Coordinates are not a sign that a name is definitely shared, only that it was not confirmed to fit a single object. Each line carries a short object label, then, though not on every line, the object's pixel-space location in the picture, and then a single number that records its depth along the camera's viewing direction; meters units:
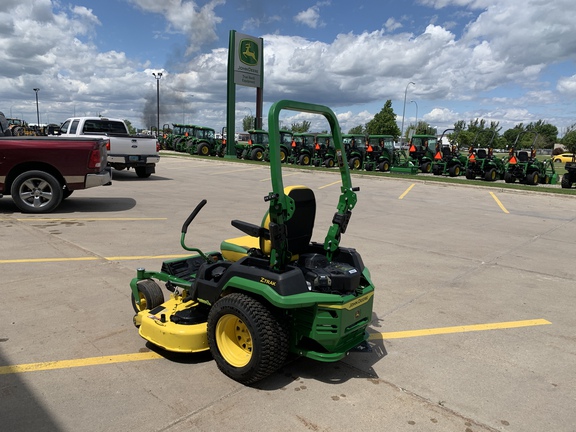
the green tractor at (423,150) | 26.02
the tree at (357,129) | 95.31
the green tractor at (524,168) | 21.97
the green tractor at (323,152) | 28.00
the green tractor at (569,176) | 20.03
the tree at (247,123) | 105.69
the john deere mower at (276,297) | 3.04
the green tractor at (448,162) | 24.75
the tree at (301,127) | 91.25
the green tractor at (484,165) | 23.00
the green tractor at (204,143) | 34.19
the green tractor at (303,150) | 29.14
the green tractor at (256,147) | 30.70
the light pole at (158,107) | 45.77
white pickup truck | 14.50
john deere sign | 33.00
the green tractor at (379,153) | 26.08
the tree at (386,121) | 54.91
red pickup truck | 8.77
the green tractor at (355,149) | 26.91
